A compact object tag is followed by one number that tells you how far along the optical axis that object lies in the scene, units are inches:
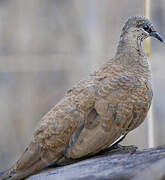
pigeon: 240.7
